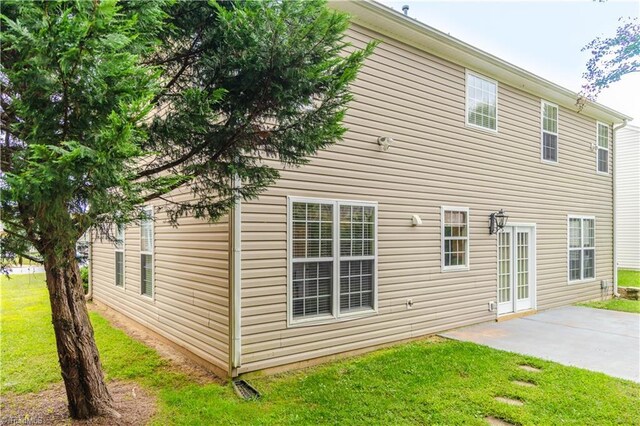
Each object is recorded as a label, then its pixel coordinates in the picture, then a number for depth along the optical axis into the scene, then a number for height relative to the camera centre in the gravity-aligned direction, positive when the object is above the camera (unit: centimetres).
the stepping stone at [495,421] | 365 -202
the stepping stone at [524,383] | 449 -204
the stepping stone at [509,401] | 405 -203
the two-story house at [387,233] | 495 -32
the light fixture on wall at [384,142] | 604 +115
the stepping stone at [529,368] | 497 -205
